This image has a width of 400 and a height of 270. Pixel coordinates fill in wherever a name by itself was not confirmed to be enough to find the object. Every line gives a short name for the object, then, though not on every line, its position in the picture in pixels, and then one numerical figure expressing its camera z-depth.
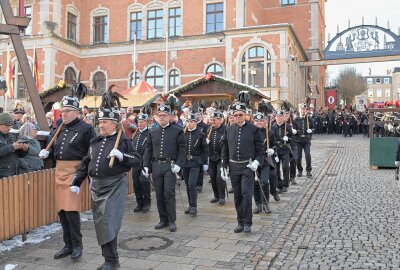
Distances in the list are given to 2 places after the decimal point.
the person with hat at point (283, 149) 10.05
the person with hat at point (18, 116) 10.18
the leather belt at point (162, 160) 7.06
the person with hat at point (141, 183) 8.36
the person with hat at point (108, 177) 4.93
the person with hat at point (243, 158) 6.69
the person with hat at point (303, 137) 11.99
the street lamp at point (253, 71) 25.74
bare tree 57.97
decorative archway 32.34
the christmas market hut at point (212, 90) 21.16
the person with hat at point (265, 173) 8.10
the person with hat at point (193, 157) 8.03
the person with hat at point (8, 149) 6.38
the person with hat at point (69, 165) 5.44
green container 13.59
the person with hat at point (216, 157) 9.07
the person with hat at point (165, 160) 6.94
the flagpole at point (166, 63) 31.38
